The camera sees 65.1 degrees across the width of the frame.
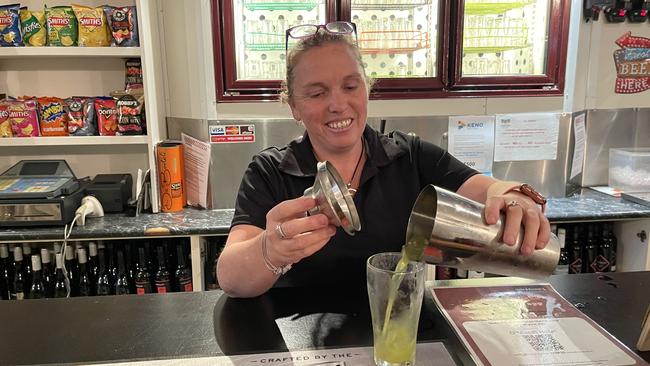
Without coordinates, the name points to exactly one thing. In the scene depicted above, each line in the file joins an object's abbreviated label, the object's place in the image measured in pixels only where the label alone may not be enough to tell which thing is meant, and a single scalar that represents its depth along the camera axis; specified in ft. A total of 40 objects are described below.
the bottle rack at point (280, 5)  7.51
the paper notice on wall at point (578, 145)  8.43
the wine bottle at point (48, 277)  7.30
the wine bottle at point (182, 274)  7.31
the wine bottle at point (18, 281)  7.29
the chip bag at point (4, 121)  7.64
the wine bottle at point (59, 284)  7.31
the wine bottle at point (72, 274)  7.32
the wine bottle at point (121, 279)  7.30
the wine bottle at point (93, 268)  7.44
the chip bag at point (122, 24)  7.42
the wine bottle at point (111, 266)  7.36
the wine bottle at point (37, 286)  7.29
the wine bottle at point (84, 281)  7.40
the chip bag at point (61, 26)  7.38
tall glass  2.58
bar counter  2.90
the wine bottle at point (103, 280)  7.34
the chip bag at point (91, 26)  7.39
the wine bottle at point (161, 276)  7.26
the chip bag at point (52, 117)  7.73
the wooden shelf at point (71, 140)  7.61
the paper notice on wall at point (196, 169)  7.89
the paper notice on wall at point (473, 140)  8.13
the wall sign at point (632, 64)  8.55
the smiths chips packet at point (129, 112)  7.67
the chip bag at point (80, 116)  7.76
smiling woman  4.35
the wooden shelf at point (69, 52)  7.27
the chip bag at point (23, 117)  7.62
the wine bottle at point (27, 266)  7.39
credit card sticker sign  7.76
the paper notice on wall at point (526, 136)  8.14
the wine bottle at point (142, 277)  7.24
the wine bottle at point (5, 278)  7.34
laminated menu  2.67
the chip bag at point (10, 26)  7.27
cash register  6.89
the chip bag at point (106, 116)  7.71
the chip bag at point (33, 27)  7.38
